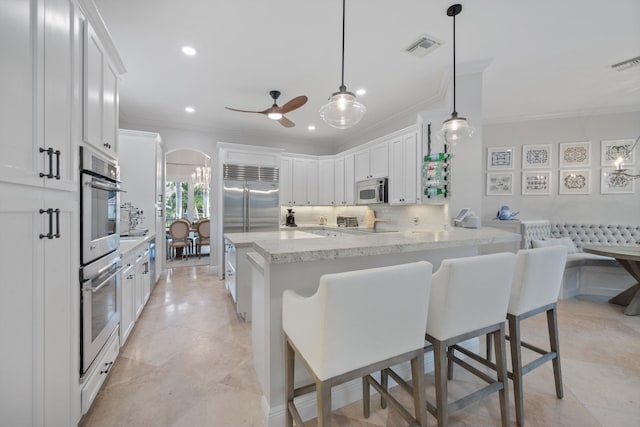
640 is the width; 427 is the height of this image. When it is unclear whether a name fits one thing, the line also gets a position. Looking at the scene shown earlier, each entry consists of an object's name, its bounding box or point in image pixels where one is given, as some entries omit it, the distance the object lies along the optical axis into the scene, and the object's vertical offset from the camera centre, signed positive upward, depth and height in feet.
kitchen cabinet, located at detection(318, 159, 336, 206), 19.47 +2.32
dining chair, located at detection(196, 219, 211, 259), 20.43 -1.51
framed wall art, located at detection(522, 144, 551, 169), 15.46 +3.42
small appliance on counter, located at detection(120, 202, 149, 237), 10.98 -0.34
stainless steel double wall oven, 4.97 -0.86
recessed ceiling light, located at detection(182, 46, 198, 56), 9.08 +5.71
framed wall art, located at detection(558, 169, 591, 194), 14.85 +1.86
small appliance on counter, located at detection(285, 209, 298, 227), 19.26 -0.53
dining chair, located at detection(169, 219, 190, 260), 20.06 -1.64
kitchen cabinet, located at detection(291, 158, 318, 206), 19.15 +2.33
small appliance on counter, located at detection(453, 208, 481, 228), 9.80 -0.25
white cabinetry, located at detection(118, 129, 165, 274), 13.10 +2.05
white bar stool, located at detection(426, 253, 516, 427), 4.24 -1.65
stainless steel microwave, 14.79 +1.30
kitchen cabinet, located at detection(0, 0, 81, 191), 3.21 +1.69
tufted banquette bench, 12.37 -1.75
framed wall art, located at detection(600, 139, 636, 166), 14.03 +3.42
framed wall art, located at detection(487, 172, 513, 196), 16.02 +1.86
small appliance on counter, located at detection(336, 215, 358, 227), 18.40 -0.57
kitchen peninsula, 4.36 -1.08
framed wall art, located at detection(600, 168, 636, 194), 14.05 +1.66
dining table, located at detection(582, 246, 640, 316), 10.26 -2.17
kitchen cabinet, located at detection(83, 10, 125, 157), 5.17 +2.70
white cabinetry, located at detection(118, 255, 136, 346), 7.38 -2.56
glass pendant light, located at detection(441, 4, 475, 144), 7.89 +2.58
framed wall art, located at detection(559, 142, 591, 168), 14.82 +3.39
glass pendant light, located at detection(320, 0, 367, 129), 6.81 +2.77
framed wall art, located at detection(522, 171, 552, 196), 15.48 +1.82
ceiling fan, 10.19 +4.33
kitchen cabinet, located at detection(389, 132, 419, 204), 12.70 +2.26
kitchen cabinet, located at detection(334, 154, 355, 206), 17.76 +2.34
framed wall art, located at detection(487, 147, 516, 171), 15.99 +3.43
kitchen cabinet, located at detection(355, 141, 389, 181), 14.78 +3.09
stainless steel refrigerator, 15.76 +0.85
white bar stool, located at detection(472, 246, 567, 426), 5.12 -1.71
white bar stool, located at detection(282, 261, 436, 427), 3.30 -1.55
